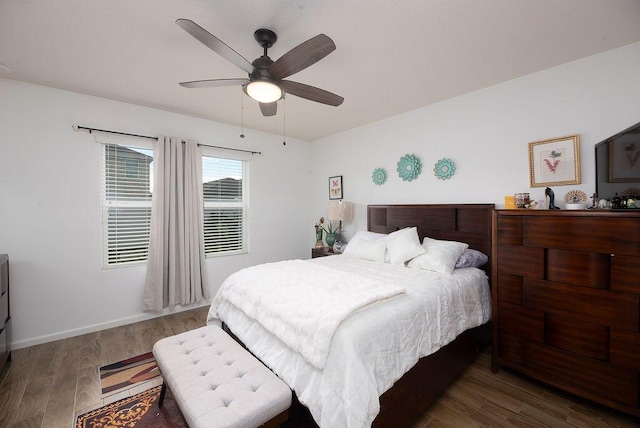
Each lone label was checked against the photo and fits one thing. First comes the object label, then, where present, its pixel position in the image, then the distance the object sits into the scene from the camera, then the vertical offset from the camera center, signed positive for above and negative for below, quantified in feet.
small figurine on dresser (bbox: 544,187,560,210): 7.57 +0.45
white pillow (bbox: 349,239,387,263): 9.85 -1.36
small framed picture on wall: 14.69 +1.47
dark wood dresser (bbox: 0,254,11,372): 7.25 -2.86
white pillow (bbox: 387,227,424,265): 8.98 -1.11
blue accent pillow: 8.49 -1.46
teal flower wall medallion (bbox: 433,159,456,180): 10.20 +1.71
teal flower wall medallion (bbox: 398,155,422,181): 11.26 +1.97
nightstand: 13.61 -1.94
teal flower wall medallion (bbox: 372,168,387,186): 12.60 +1.76
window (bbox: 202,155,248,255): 12.82 +0.46
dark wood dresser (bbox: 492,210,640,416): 5.57 -2.03
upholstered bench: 4.07 -2.92
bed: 4.41 -2.47
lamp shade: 13.38 +0.15
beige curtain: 10.89 -0.61
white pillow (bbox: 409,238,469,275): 8.01 -1.32
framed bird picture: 7.58 +1.50
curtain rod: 9.57 +3.12
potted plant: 14.15 -1.16
